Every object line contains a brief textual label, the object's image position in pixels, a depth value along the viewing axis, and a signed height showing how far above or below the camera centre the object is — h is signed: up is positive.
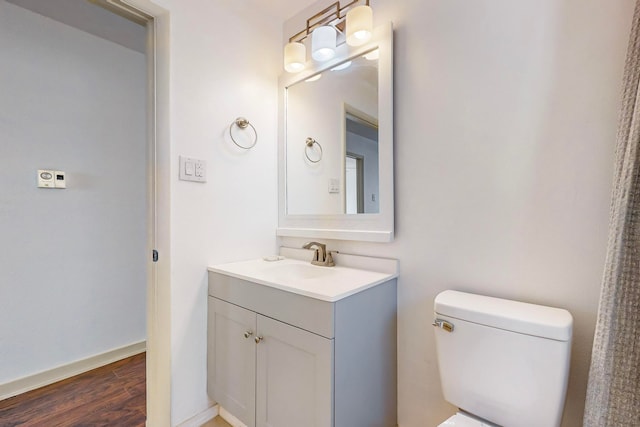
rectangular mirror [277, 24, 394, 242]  1.33 +0.35
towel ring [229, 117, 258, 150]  1.56 +0.48
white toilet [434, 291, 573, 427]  0.80 -0.47
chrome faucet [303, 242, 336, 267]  1.52 -0.26
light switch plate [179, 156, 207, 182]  1.35 +0.20
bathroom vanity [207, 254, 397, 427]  1.00 -0.56
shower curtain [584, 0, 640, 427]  0.71 -0.24
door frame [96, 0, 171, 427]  1.31 -0.03
